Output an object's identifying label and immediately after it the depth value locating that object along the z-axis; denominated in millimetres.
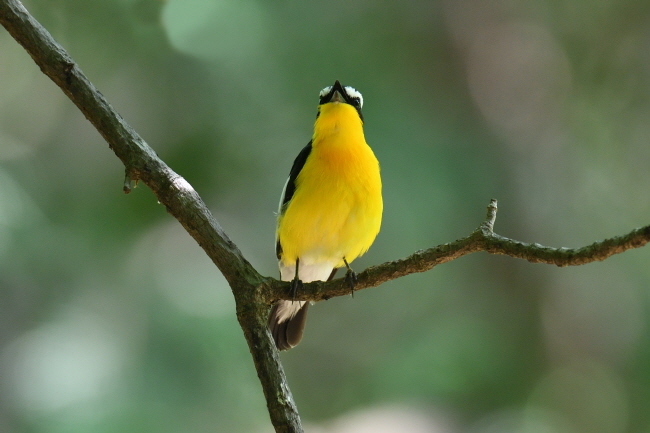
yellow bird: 6941
